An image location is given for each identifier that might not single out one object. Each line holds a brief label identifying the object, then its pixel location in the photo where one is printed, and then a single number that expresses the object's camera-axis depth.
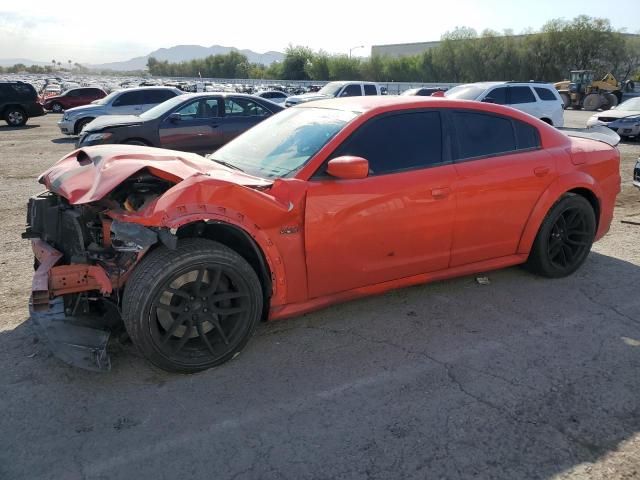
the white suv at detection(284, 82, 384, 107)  19.20
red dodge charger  3.01
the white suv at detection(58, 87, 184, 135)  15.71
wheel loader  32.31
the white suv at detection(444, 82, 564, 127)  13.52
